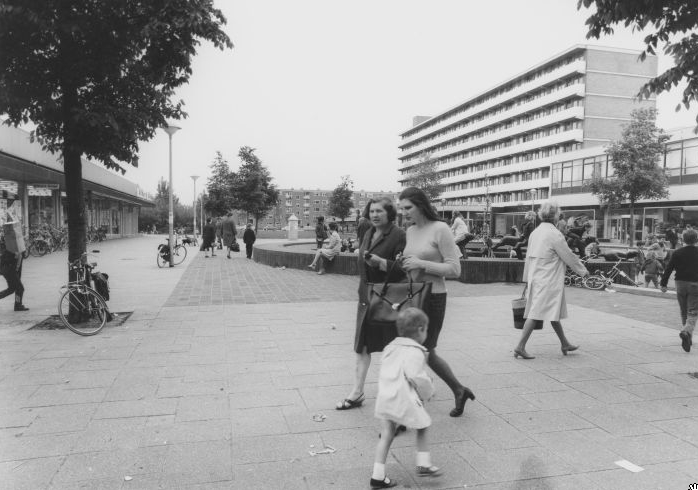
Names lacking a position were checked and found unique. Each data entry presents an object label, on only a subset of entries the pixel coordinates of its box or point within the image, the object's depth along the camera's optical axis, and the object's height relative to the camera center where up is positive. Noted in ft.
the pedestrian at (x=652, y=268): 44.96 -3.44
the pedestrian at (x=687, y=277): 20.71 -1.94
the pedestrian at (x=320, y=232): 63.03 -0.82
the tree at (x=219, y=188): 150.92 +10.41
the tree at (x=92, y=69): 22.54 +6.80
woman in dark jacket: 12.96 -0.89
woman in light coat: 19.15 -1.72
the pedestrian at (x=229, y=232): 69.26 -0.99
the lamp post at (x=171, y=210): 57.26 +1.58
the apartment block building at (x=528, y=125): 198.90 +43.94
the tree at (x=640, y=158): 115.65 +14.90
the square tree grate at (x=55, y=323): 24.39 -4.66
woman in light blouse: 12.78 -0.62
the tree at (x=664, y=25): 17.49 +6.96
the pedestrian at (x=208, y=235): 71.06 -1.42
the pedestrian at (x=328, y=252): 48.08 -2.42
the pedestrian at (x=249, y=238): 70.79 -1.82
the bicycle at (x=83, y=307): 23.86 -3.73
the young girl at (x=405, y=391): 9.77 -3.02
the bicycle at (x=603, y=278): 40.50 -3.95
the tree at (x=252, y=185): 141.86 +10.40
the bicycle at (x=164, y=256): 57.96 -3.45
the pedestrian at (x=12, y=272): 28.09 -2.56
